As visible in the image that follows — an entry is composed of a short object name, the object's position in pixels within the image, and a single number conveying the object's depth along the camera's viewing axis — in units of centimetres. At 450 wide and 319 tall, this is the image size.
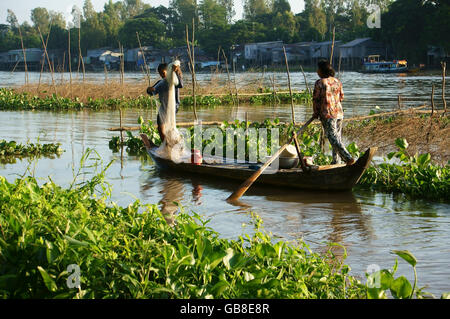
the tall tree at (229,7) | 9931
